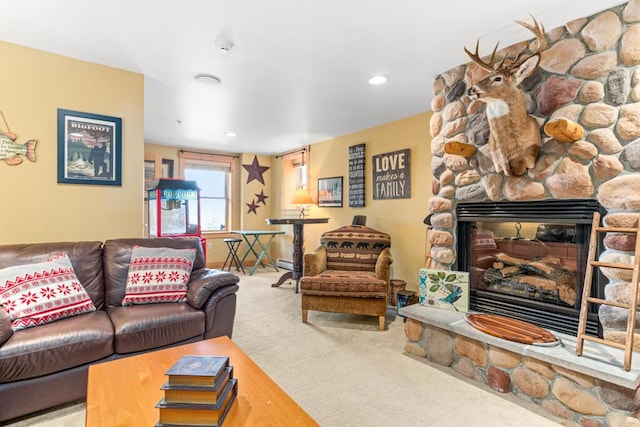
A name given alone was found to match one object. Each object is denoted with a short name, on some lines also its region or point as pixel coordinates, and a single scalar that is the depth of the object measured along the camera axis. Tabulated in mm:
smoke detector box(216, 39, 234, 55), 2207
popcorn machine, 4668
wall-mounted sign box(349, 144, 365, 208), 4539
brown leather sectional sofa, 1632
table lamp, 4988
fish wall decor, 2299
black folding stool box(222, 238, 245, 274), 5534
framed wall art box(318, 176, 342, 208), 4972
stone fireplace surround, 1645
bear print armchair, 2990
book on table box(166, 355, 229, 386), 1040
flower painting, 2467
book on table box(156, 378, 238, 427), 1008
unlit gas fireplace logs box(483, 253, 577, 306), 2100
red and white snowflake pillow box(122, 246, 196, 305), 2275
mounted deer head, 1962
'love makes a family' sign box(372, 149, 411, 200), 3930
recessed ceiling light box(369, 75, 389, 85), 2795
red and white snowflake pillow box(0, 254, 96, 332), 1803
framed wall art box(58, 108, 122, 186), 2510
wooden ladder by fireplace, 1550
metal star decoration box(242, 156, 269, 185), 6316
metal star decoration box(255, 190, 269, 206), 6484
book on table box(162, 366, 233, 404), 1027
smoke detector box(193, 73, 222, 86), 2785
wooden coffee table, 1073
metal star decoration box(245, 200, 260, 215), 6384
